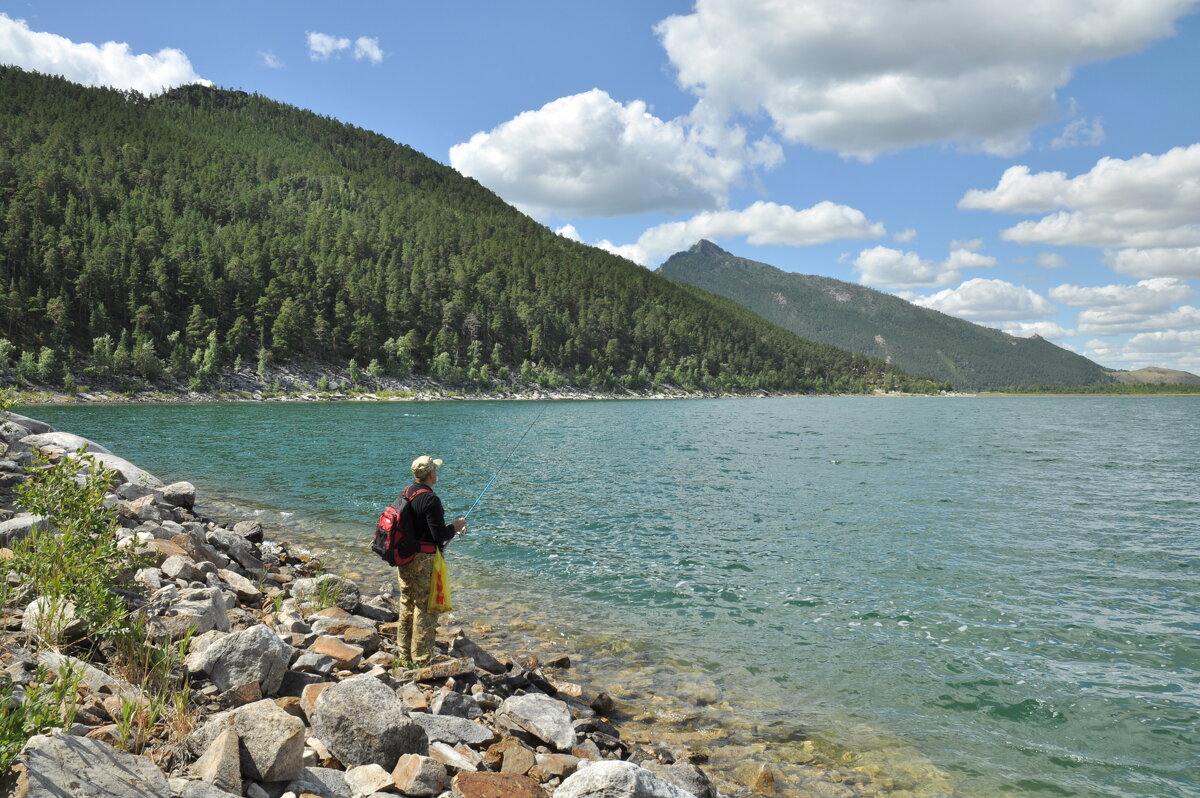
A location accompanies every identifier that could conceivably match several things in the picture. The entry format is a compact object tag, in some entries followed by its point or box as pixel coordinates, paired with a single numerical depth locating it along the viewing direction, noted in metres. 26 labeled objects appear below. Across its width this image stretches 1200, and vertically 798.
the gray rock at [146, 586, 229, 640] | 7.75
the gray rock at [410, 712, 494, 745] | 6.96
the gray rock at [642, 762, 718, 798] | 7.38
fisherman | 9.62
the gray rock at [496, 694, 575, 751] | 7.57
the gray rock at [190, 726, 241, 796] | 4.91
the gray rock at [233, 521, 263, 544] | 16.41
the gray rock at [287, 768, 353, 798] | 5.36
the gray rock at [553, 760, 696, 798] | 5.49
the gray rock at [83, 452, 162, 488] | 16.56
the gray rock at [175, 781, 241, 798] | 4.58
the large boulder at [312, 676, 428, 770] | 6.09
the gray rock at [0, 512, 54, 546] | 9.40
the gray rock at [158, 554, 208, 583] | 10.20
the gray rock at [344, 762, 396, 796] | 5.62
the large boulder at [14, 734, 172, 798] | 3.99
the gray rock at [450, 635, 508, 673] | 10.02
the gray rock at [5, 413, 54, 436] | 20.22
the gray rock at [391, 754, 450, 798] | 5.68
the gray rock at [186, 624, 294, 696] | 6.85
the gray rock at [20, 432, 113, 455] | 17.97
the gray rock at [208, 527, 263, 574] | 13.85
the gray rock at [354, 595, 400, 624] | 11.91
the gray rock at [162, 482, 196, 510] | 17.17
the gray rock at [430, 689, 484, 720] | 7.63
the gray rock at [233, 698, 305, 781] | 5.22
